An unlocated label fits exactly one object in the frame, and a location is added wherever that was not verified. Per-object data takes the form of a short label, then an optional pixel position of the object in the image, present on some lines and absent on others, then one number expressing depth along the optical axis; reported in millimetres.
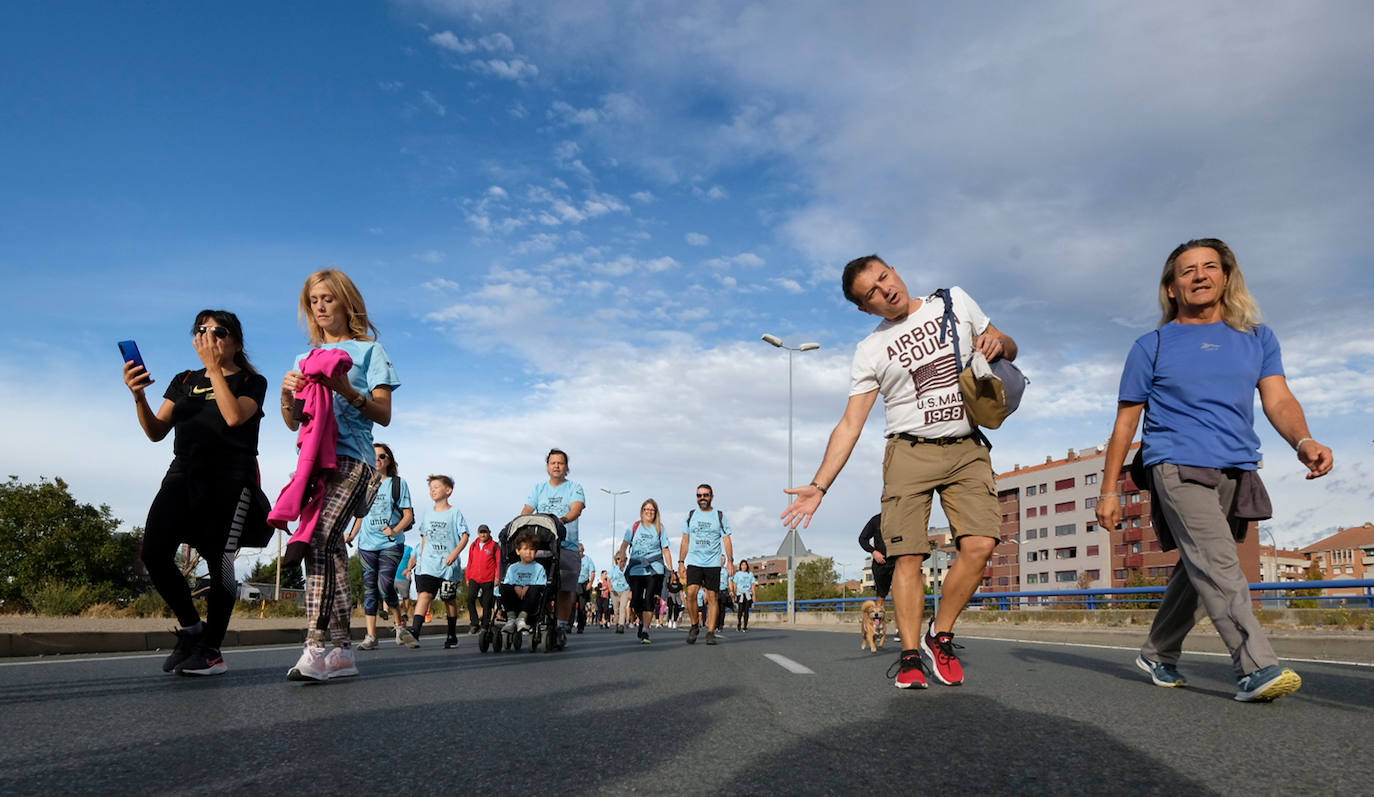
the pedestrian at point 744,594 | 25969
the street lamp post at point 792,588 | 34150
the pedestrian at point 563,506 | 10211
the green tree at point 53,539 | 39375
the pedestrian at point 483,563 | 12414
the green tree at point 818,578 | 125381
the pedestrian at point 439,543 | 11969
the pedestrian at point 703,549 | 12930
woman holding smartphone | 5359
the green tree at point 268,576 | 85262
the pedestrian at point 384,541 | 10602
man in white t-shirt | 4906
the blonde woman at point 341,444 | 5138
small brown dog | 11006
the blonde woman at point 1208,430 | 4406
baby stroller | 9648
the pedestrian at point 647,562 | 14369
